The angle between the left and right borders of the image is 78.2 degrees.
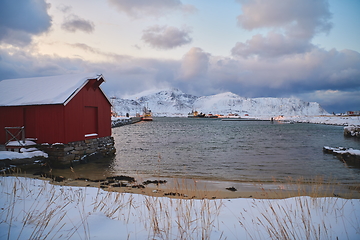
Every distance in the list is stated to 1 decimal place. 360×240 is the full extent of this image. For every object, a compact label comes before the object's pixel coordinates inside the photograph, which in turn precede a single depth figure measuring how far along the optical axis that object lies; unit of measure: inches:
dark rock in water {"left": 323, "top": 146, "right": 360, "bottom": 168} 640.4
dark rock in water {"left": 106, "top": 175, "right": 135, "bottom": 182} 472.1
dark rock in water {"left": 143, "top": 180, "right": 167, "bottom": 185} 446.6
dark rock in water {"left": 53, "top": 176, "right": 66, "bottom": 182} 426.8
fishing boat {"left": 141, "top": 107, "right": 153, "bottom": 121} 5202.8
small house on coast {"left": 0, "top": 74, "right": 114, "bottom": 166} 571.2
